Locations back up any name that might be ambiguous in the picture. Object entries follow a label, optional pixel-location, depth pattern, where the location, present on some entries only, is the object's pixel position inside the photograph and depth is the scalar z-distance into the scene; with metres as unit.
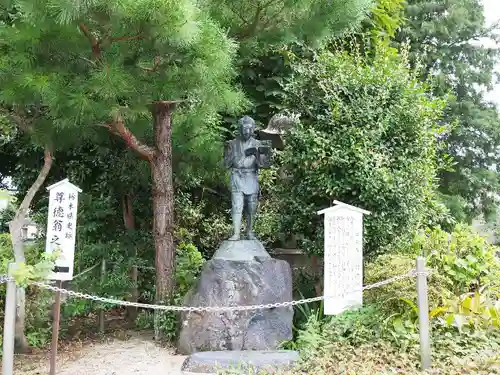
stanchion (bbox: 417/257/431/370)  4.13
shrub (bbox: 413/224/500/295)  5.47
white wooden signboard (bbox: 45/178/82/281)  4.52
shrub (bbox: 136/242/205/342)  5.72
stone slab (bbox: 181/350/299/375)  4.22
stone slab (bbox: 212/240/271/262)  5.39
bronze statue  5.71
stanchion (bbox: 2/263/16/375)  3.50
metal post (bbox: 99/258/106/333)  6.33
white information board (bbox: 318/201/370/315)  4.85
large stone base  5.01
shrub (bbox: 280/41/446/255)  5.82
